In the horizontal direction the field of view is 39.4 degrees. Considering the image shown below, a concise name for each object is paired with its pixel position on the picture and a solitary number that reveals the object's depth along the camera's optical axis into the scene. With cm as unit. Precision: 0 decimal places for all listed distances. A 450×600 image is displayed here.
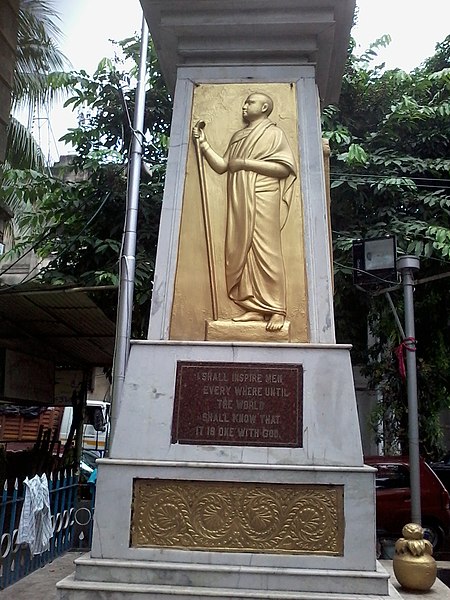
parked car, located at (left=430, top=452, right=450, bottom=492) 1241
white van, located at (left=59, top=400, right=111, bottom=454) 1878
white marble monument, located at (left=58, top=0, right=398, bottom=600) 367
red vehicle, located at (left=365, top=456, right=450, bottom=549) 1027
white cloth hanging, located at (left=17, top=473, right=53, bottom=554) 665
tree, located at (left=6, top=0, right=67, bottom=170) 955
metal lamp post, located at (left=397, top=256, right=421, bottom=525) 658
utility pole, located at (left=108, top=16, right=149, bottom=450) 825
